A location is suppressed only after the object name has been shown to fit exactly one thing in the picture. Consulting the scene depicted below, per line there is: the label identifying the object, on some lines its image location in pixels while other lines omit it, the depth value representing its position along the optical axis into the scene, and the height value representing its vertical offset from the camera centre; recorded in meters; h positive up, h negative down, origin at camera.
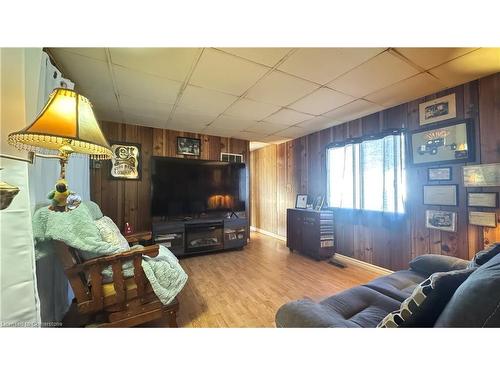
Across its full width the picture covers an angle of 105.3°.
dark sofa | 0.59 -0.56
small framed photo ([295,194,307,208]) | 3.57 -0.22
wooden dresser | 2.94 -0.71
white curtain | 1.22 -0.06
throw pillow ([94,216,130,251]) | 1.46 -0.34
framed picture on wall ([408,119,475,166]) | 1.88 +0.47
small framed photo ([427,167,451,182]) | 2.01 +0.15
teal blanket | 1.09 -0.32
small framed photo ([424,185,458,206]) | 1.96 -0.08
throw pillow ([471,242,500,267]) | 1.04 -0.38
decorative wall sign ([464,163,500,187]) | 1.71 +0.11
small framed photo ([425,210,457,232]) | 1.97 -0.35
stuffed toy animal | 0.88 -0.01
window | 2.38 +0.20
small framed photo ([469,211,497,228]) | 1.74 -0.30
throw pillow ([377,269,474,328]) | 0.70 -0.43
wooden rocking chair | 1.15 -0.65
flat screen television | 3.08 +0.06
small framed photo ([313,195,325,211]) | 3.29 -0.24
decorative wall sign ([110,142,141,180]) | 3.01 +0.48
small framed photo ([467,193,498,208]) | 1.72 -0.12
